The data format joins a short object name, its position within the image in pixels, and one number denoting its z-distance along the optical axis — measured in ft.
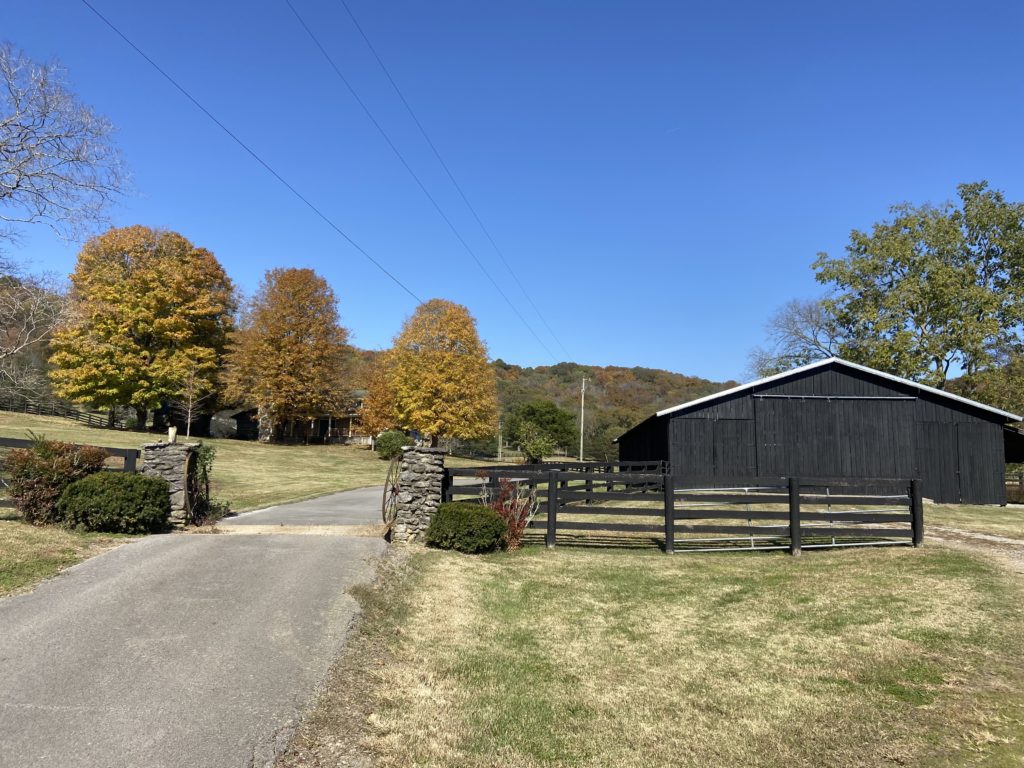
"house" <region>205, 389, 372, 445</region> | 183.32
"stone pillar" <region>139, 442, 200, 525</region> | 39.47
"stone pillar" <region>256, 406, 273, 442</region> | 162.05
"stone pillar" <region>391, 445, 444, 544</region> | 37.11
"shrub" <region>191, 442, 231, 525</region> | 40.75
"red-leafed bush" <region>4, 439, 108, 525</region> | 34.50
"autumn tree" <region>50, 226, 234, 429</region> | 131.95
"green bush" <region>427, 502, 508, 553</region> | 35.78
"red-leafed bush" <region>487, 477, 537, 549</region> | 38.96
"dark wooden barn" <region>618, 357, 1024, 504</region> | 73.87
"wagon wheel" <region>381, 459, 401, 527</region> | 41.24
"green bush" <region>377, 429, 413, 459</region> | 136.87
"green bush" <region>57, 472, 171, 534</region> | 34.45
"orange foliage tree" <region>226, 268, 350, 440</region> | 149.79
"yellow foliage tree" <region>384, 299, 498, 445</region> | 144.46
